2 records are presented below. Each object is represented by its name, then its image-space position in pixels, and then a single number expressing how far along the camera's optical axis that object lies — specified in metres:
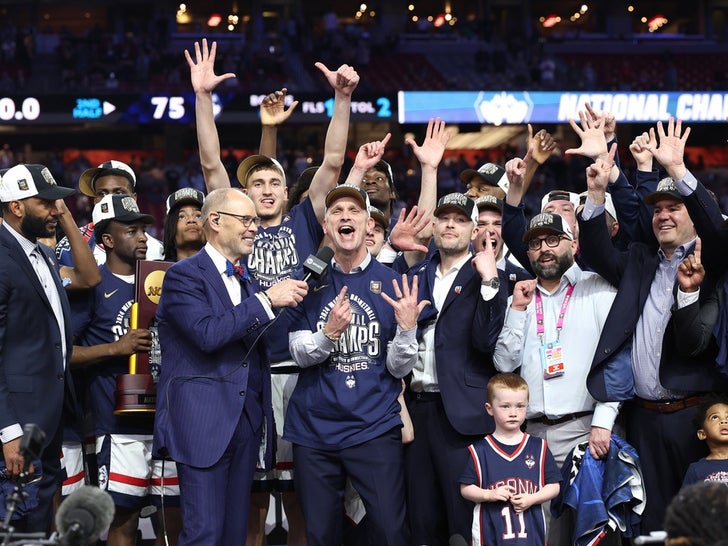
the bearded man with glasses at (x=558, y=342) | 5.47
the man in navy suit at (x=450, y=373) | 5.39
